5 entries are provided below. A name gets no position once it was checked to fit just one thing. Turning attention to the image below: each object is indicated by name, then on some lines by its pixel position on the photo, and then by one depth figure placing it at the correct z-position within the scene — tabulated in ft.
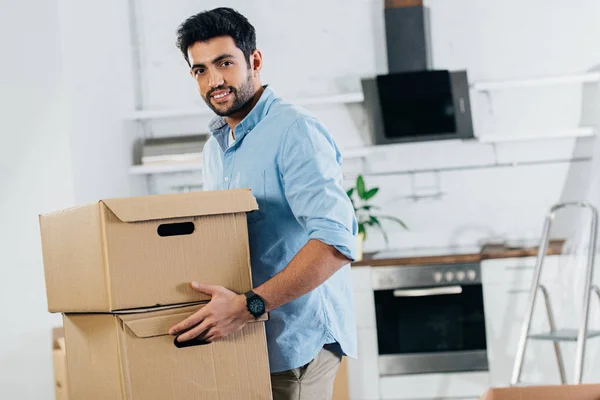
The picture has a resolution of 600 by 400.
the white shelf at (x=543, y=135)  15.89
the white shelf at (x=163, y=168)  16.57
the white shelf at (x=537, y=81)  15.88
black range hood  16.03
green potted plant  15.75
